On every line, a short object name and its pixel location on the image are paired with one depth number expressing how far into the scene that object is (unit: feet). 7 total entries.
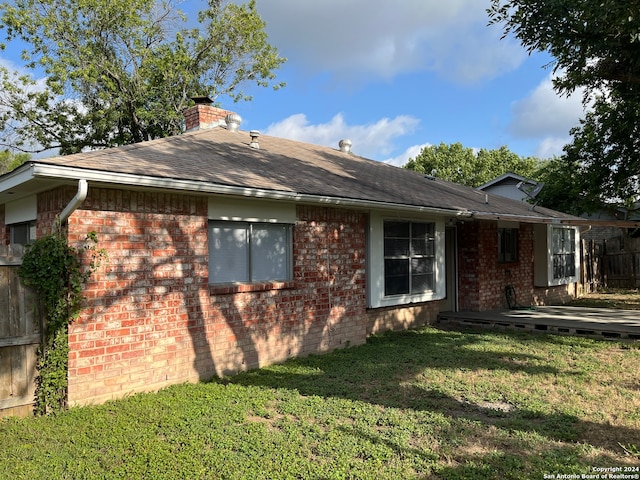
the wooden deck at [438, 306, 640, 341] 32.19
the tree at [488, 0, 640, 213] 20.10
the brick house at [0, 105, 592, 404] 19.13
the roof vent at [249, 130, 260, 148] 34.45
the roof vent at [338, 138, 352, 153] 50.01
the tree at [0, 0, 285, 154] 75.46
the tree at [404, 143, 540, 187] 174.29
